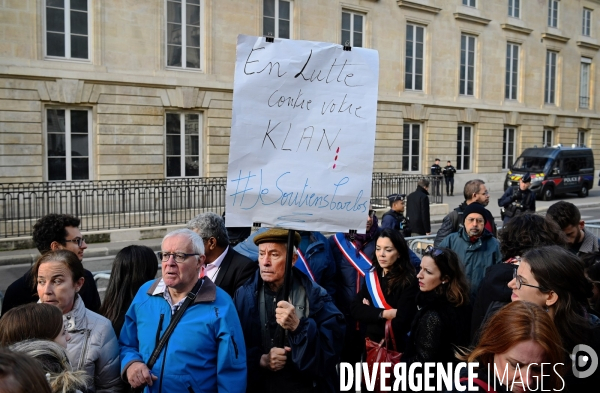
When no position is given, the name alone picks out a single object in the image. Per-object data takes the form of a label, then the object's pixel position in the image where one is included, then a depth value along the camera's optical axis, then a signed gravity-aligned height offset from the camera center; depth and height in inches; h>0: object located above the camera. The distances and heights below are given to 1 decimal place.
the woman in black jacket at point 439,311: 144.4 -36.3
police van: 983.0 +6.6
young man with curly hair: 162.7 -21.5
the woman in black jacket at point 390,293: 164.1 -36.0
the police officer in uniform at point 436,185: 840.4 -19.0
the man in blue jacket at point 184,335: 117.6 -34.9
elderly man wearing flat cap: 122.8 -35.3
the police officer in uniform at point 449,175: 1050.3 -5.0
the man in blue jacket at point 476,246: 202.4 -26.7
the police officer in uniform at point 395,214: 344.2 -26.1
